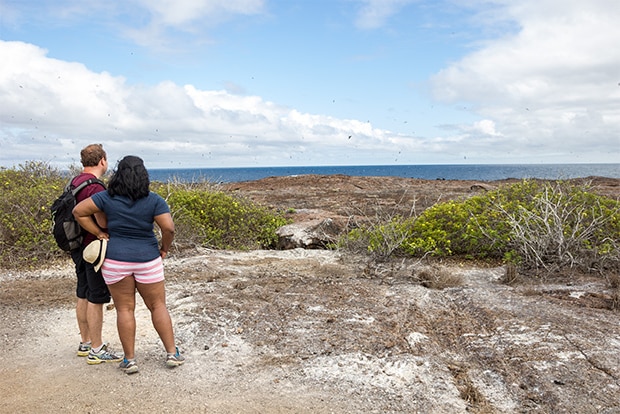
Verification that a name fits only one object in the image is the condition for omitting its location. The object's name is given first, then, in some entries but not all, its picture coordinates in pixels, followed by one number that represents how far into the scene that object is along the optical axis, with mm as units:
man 4102
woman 3799
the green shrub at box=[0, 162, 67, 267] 8094
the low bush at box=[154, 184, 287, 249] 9516
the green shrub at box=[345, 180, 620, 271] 7129
